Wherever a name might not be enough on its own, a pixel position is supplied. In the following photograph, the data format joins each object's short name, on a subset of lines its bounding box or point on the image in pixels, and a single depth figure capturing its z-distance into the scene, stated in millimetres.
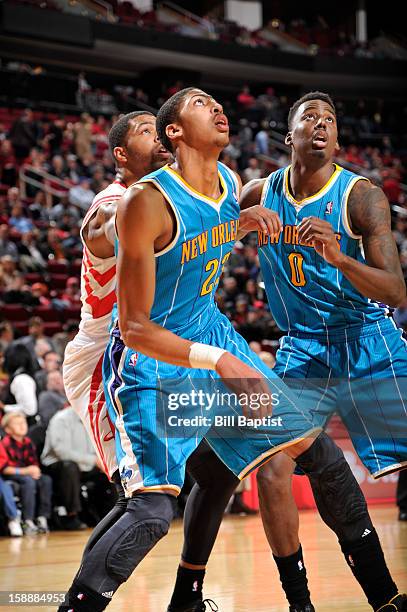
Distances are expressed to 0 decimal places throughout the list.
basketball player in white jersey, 4129
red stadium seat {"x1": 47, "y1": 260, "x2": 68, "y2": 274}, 14758
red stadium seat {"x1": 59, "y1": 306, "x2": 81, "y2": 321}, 13906
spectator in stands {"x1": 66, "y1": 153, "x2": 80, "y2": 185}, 17633
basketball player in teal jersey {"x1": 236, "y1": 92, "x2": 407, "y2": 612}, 4023
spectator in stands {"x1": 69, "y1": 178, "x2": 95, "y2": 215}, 16641
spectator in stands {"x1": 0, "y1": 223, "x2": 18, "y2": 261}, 13914
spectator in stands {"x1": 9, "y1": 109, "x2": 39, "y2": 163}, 18156
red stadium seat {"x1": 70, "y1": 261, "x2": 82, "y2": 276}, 15016
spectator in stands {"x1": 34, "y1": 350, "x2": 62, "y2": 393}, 10219
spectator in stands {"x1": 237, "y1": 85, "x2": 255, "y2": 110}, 24703
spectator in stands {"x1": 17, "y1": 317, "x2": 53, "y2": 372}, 11205
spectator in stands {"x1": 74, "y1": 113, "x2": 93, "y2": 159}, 18922
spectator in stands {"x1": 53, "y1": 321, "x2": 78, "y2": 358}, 11766
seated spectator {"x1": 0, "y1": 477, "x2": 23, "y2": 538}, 8547
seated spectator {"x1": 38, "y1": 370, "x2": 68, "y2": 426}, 9791
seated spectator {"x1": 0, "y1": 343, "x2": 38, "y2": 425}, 9695
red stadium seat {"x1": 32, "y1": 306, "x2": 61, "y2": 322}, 13633
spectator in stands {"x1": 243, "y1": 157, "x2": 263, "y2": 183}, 18875
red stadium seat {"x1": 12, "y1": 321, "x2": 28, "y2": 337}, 13102
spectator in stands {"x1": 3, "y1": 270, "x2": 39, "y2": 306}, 13359
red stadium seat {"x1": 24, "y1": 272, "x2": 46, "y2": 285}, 14438
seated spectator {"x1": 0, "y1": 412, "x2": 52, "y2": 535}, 8805
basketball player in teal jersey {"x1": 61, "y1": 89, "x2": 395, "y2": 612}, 3350
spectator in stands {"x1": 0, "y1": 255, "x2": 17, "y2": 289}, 13391
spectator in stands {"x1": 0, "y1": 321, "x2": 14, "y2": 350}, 11295
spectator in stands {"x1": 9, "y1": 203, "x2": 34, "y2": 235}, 15211
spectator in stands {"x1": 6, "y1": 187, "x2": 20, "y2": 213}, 15941
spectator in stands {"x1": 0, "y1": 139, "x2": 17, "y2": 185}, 17234
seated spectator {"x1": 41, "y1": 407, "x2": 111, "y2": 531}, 9047
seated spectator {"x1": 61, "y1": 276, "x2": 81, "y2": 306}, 14258
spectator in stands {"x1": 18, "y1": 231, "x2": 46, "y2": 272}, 14492
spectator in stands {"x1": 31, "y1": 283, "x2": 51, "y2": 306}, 13797
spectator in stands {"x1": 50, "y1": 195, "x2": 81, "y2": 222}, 16031
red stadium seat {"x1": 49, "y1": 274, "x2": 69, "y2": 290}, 14711
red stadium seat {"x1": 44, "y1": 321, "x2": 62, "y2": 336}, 13471
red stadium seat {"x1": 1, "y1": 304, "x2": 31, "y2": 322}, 13120
